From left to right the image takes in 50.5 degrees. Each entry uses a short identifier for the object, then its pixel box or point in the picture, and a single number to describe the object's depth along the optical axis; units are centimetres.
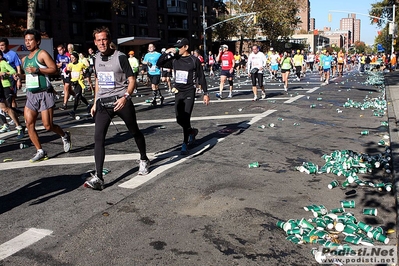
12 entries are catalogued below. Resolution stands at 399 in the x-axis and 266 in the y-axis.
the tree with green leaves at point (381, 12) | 5722
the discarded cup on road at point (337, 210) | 440
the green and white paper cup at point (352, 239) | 369
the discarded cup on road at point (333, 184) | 527
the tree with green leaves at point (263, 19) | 6206
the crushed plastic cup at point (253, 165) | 624
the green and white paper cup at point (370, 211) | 436
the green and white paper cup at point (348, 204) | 457
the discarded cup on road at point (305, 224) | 396
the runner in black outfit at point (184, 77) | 724
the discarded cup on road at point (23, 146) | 773
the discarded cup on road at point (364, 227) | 387
